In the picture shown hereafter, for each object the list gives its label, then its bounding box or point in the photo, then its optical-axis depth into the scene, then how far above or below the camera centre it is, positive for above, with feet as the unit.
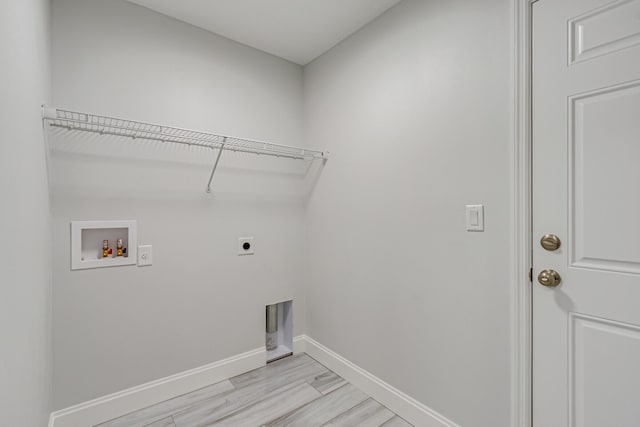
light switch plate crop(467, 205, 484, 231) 4.56 -0.10
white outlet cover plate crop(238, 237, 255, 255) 7.14 -0.85
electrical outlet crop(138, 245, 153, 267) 5.87 -0.86
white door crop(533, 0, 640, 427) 3.36 +0.01
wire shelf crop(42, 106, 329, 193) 5.10 +1.54
